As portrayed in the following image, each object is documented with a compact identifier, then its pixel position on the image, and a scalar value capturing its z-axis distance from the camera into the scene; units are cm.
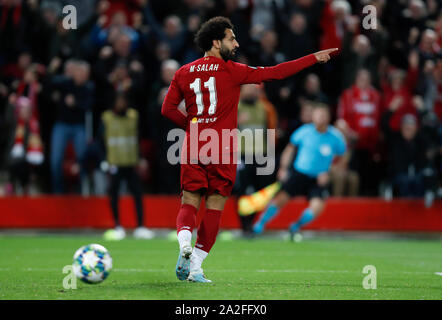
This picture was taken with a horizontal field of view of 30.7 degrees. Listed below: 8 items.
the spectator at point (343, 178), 1644
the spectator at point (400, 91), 1619
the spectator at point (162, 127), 1532
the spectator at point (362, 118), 1605
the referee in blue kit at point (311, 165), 1427
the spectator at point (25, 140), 1559
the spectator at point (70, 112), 1547
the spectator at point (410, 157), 1597
